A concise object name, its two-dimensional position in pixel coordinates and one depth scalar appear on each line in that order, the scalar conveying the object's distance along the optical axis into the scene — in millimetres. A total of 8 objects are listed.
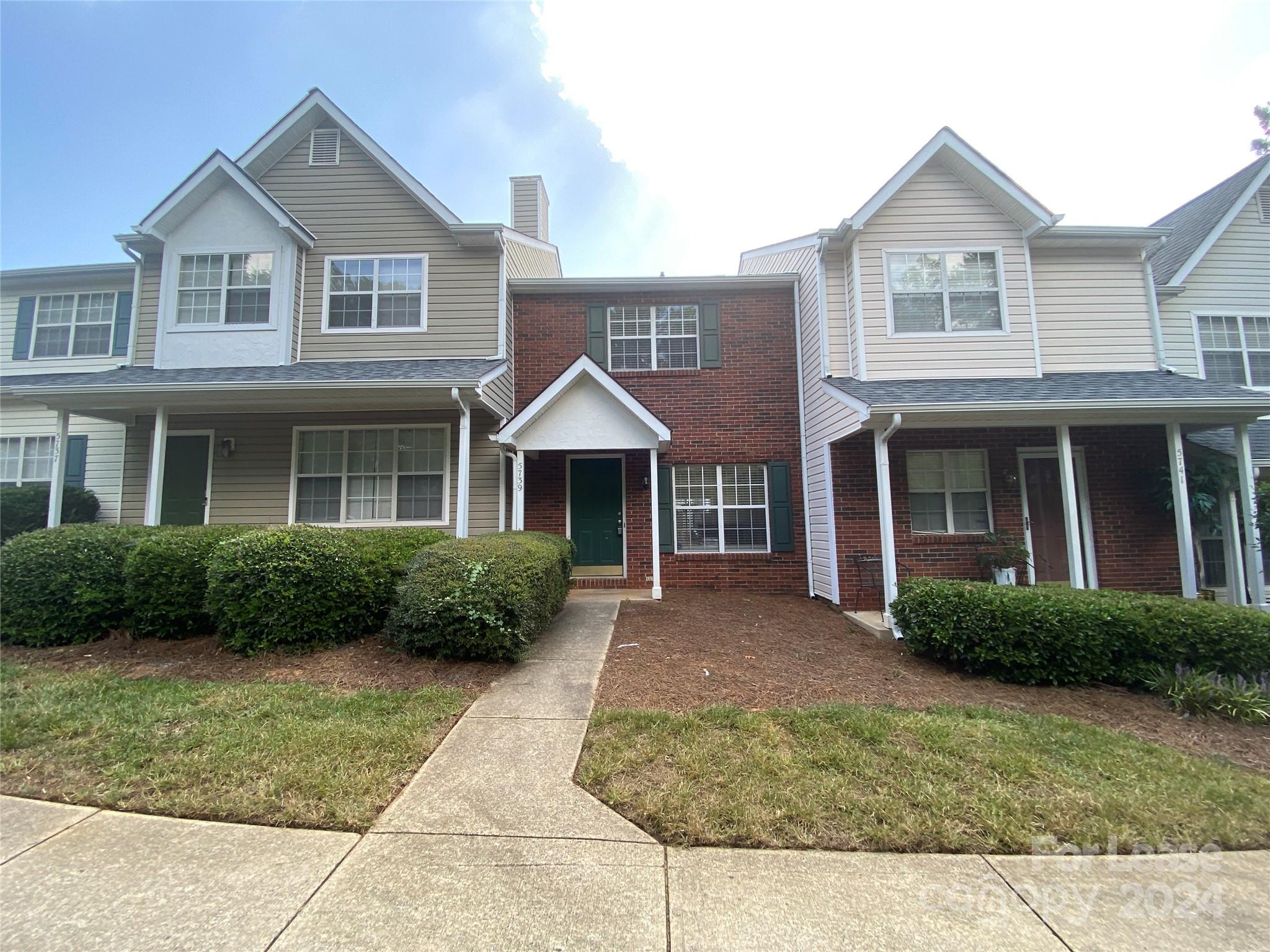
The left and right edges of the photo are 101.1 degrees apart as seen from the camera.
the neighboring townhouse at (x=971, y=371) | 8570
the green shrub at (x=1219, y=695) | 4270
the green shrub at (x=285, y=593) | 5574
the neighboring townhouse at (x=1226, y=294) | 9586
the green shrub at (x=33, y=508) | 9195
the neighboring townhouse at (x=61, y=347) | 10188
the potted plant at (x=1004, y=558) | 8148
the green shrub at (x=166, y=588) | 5965
